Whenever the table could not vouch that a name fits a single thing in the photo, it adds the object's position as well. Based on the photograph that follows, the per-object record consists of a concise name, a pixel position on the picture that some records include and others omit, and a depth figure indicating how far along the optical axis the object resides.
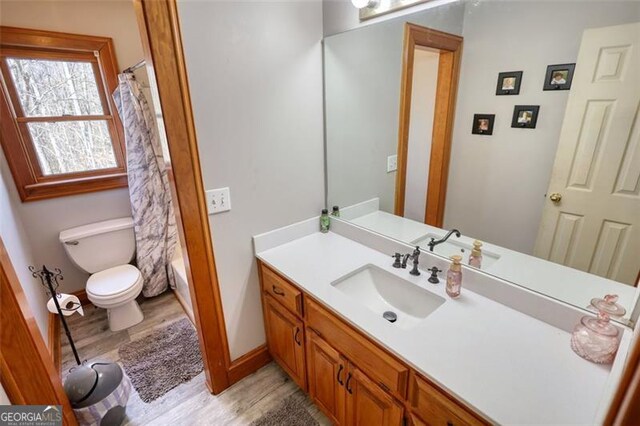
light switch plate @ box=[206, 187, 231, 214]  1.47
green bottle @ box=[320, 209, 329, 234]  1.93
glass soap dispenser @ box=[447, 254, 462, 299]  1.24
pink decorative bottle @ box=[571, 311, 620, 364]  0.91
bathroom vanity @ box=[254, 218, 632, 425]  0.84
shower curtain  2.30
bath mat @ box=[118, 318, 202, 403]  1.83
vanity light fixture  1.46
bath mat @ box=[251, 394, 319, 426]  1.58
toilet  2.16
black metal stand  1.53
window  2.12
